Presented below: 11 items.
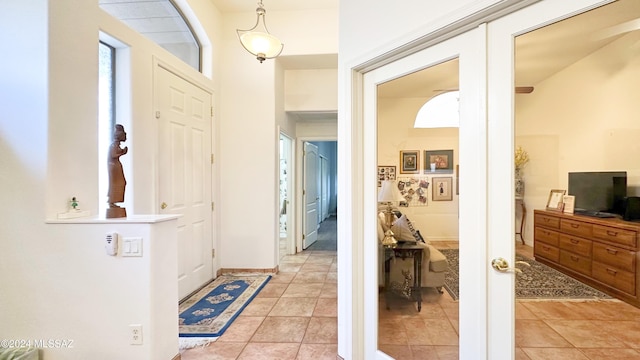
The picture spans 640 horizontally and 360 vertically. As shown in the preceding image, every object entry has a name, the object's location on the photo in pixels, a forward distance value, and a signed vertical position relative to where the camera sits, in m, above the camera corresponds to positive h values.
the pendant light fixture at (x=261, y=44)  2.98 +1.42
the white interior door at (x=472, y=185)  1.40 -0.02
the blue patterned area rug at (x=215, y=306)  2.54 -1.32
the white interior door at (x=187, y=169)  3.03 +0.14
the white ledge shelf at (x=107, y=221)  1.84 -0.25
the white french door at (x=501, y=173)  1.31 +0.04
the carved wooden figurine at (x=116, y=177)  1.98 +0.03
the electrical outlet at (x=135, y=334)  1.87 -0.98
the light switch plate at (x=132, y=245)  1.84 -0.40
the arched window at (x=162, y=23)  2.66 +1.66
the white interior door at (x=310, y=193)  5.60 -0.24
